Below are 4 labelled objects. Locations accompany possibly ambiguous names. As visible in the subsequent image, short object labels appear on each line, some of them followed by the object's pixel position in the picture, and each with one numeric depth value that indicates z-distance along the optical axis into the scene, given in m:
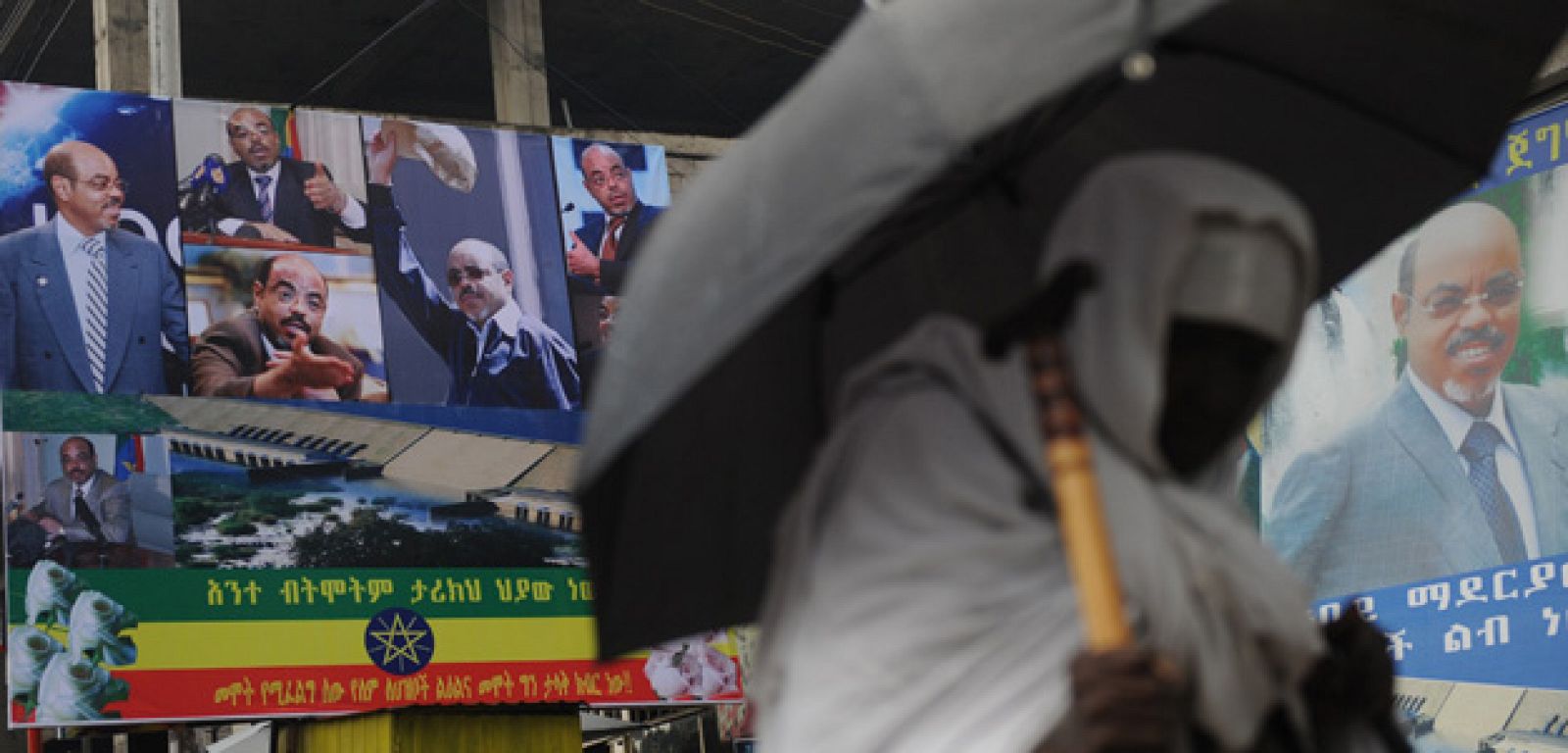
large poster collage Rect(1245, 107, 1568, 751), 9.02
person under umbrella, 2.29
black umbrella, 2.56
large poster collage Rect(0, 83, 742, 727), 11.56
